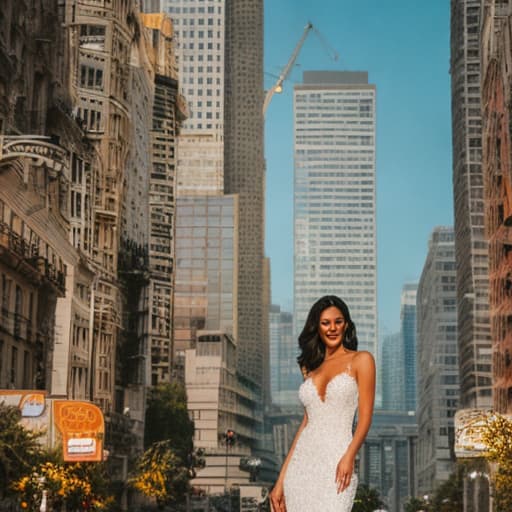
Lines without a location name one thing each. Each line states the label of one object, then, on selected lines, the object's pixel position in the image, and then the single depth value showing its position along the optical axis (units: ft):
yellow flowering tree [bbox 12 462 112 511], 125.70
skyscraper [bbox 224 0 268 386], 611.06
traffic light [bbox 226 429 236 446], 205.99
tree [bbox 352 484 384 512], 349.72
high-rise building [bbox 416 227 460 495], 470.92
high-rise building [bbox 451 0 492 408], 321.73
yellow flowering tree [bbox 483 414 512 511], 132.16
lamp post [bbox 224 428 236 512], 376.87
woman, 25.54
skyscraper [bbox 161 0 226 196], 499.51
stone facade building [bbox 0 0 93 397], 141.28
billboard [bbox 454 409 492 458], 174.29
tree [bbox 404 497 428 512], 373.54
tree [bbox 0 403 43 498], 125.16
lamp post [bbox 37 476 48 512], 117.39
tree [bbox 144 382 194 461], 266.16
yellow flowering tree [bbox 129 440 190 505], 220.23
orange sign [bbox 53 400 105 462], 132.26
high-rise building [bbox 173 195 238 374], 479.82
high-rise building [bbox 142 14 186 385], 254.47
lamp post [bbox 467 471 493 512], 174.40
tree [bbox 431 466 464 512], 254.47
